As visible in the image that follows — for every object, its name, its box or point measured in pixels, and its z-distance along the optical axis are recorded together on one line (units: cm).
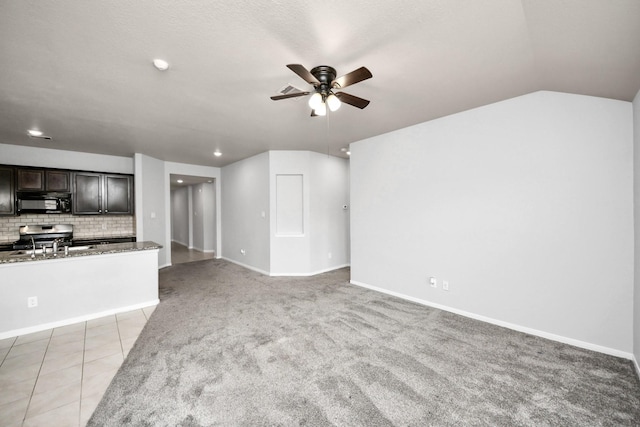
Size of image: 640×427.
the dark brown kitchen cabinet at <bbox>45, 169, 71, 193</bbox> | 481
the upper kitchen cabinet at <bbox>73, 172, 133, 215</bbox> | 510
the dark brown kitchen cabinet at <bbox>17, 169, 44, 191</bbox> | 460
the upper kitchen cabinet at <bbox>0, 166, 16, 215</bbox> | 446
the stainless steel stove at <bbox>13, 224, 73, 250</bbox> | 458
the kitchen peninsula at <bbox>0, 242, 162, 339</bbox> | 291
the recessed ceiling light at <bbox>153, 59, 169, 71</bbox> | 210
